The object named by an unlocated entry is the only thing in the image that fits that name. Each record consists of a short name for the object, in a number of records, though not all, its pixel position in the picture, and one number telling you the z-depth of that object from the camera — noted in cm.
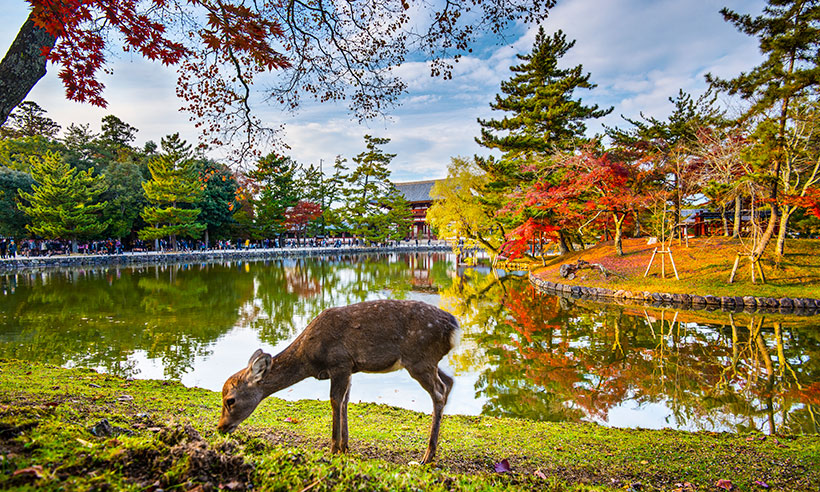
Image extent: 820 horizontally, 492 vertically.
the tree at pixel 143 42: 350
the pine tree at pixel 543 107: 2305
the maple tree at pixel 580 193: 1870
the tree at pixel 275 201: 3919
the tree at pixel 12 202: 2758
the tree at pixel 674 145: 1866
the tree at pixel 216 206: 3669
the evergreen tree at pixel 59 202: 2650
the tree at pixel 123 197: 3186
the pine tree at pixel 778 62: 1206
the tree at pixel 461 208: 2739
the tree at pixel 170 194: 3145
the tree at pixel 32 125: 3793
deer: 335
